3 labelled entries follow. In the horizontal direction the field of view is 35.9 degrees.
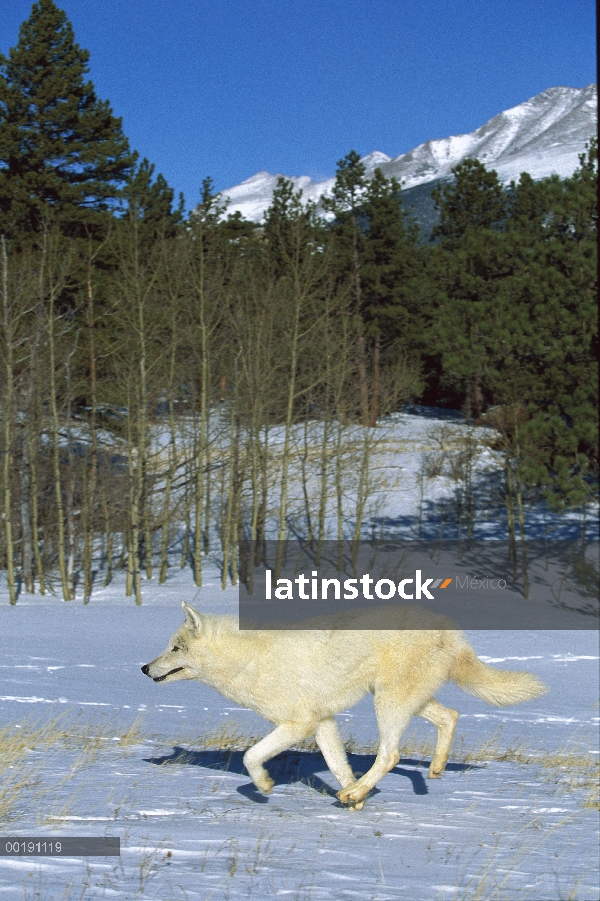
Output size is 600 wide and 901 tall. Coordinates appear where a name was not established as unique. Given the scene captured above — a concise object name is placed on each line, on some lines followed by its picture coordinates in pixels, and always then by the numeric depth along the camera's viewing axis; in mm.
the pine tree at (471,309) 24375
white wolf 6320
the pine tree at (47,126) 31312
